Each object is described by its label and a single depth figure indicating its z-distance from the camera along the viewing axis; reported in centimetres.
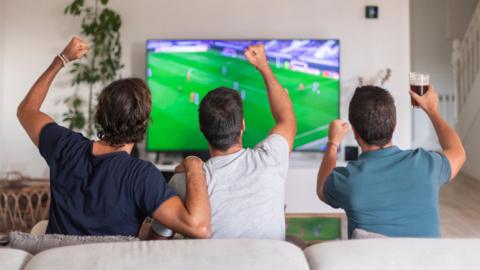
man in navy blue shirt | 147
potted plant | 497
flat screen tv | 496
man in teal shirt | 167
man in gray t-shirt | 157
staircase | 700
